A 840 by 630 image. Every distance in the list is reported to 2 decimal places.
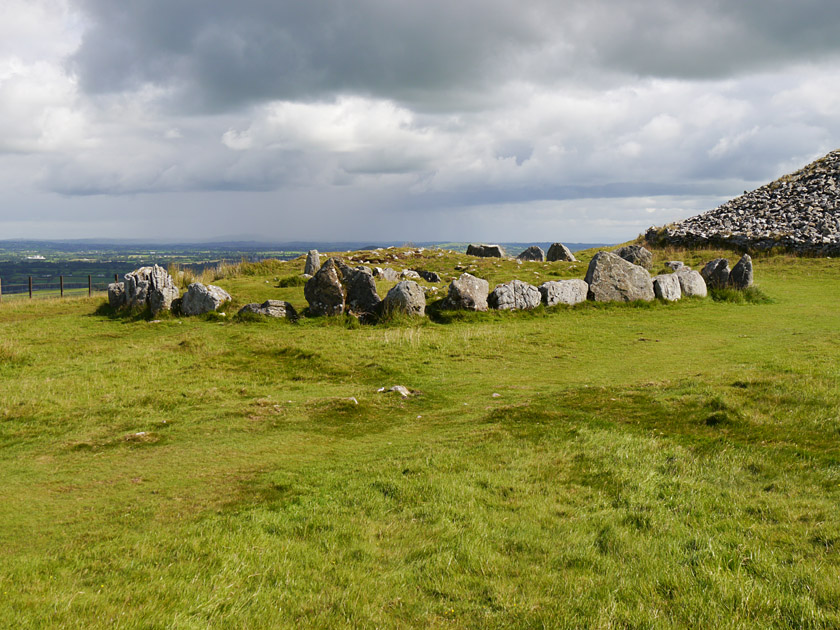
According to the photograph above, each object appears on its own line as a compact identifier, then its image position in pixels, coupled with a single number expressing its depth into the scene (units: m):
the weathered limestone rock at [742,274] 28.92
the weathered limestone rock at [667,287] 27.55
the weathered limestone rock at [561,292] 26.41
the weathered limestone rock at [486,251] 53.06
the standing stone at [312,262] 40.17
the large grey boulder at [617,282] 27.22
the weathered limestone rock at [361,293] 25.39
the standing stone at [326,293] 25.33
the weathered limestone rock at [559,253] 48.92
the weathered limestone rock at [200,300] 26.95
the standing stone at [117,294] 29.69
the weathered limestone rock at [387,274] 34.75
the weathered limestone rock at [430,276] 35.91
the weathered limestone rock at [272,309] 25.55
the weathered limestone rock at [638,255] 38.50
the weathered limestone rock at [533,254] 51.48
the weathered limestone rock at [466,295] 25.14
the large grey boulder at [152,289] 27.72
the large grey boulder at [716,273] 29.81
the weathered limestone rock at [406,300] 24.56
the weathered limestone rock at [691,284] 28.50
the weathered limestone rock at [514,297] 25.75
